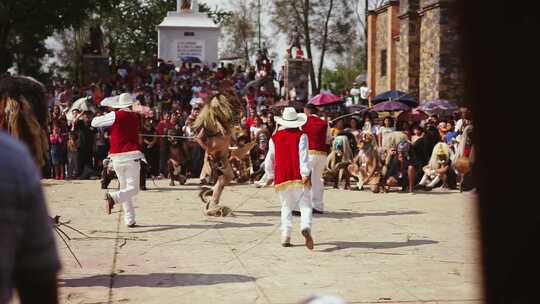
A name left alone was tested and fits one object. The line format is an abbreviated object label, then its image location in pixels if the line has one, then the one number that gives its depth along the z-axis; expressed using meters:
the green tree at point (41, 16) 37.59
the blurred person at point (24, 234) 2.26
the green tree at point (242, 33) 62.56
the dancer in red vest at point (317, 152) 13.38
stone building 28.19
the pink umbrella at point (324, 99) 22.42
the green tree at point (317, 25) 53.19
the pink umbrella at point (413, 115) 21.65
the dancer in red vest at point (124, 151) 11.74
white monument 43.47
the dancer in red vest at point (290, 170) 10.01
